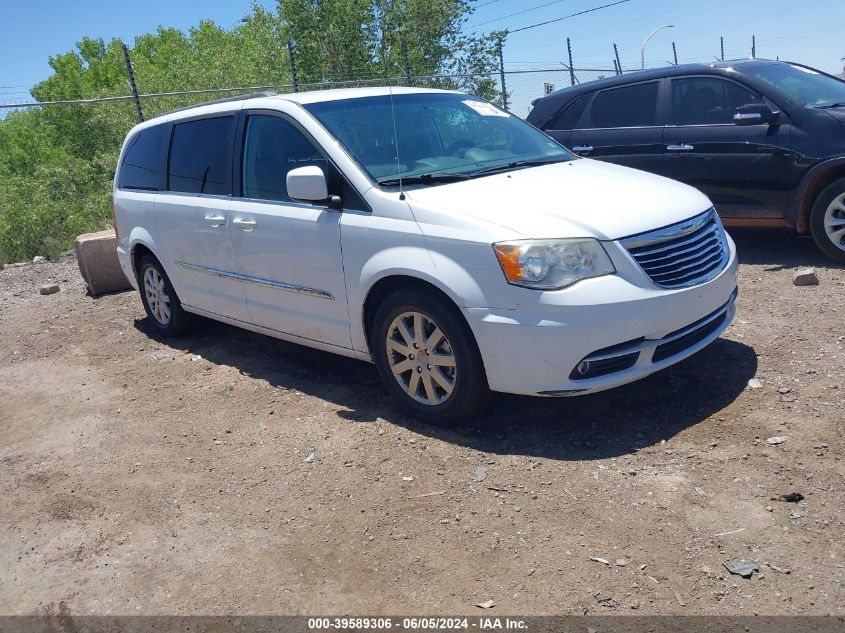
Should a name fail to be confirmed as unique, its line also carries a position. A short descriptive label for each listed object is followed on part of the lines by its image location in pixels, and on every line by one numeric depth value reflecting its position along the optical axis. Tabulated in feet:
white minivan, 12.46
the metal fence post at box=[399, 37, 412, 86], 42.62
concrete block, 28.89
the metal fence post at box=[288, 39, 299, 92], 39.31
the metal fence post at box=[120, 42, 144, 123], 36.83
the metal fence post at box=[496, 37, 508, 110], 48.67
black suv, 21.33
